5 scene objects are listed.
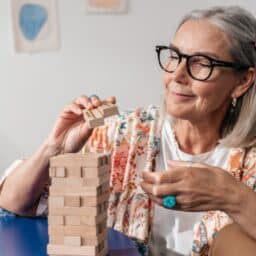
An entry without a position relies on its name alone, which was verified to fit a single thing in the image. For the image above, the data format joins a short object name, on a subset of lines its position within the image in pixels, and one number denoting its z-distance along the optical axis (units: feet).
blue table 3.39
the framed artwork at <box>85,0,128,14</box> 6.89
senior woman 3.81
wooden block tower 3.05
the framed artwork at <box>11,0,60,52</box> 6.72
